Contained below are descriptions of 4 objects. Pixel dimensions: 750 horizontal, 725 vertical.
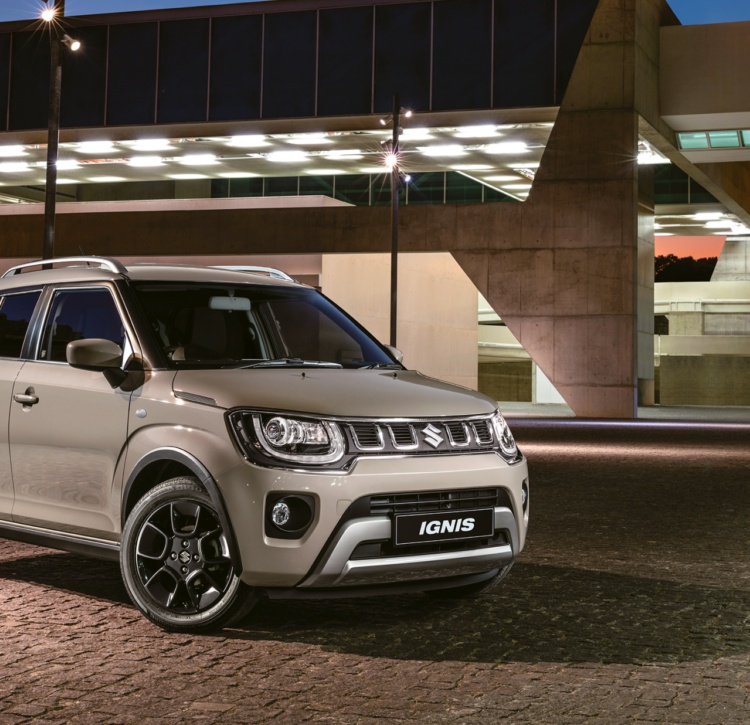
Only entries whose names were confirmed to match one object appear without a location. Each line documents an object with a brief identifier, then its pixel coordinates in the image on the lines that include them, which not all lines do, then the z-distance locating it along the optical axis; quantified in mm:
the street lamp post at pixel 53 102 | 21953
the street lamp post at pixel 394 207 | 34812
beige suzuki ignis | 5887
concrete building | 36594
